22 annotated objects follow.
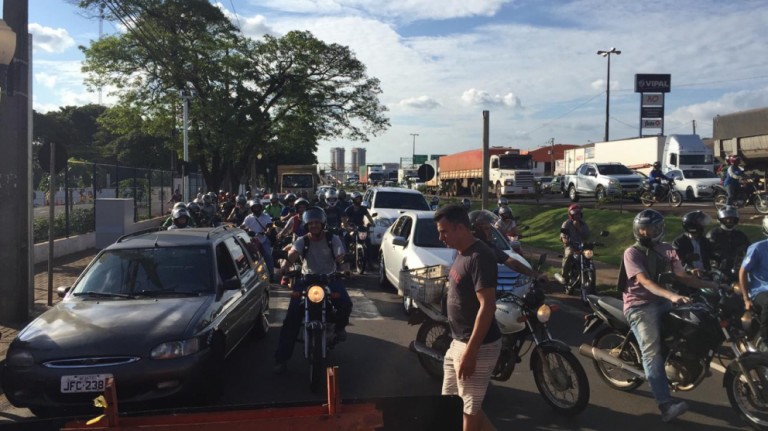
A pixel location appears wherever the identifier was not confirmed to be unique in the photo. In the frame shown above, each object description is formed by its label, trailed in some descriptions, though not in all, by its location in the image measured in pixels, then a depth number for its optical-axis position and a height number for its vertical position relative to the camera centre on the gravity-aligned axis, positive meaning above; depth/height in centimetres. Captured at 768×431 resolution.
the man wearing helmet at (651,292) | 485 -82
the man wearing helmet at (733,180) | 1773 +44
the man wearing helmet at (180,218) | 962 -52
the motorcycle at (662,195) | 2158 -5
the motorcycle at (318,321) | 566 -129
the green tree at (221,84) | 2991 +535
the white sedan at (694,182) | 2378 +50
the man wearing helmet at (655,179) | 2181 +54
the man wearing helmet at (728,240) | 746 -56
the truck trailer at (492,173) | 3284 +110
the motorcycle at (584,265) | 981 -121
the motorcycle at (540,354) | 498 -138
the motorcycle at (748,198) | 1758 -7
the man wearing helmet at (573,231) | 1044 -67
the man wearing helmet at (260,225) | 1143 -73
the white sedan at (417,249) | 866 -95
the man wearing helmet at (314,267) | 616 -84
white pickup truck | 2509 +52
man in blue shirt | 566 -78
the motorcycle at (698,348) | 473 -129
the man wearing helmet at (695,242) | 731 -58
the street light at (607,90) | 4762 +825
